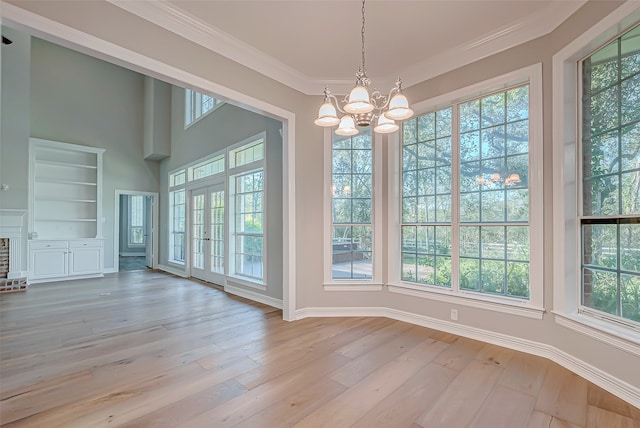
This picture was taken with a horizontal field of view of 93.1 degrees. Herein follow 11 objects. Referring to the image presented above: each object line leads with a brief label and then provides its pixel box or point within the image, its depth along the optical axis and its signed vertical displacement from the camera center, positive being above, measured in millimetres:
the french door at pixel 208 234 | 6066 -343
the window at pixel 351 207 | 4031 +146
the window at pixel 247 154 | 4941 +1111
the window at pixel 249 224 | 4963 -111
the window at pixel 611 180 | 2205 +300
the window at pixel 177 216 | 7445 +44
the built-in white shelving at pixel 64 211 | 6348 +150
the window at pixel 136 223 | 11887 -213
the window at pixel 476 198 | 2914 +222
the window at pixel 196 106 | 6441 +2500
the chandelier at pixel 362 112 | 2023 +755
